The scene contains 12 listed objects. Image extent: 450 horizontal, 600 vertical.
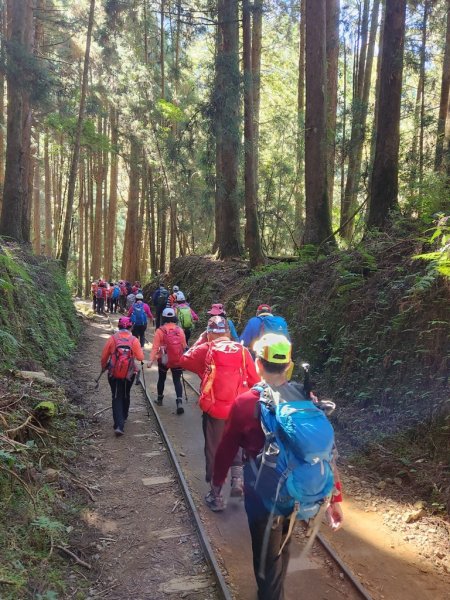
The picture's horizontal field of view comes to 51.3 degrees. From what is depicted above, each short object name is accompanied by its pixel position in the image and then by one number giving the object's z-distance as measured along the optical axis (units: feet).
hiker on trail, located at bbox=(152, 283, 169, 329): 52.06
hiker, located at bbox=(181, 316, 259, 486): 16.21
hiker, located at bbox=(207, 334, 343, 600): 8.82
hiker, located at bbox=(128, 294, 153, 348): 45.39
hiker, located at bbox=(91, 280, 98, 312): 86.15
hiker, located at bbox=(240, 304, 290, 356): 22.00
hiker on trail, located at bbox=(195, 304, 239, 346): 19.12
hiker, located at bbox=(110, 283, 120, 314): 84.38
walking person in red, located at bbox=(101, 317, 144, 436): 25.40
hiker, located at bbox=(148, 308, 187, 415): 26.79
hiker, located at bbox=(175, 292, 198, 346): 38.52
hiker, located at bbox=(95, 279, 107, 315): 84.43
